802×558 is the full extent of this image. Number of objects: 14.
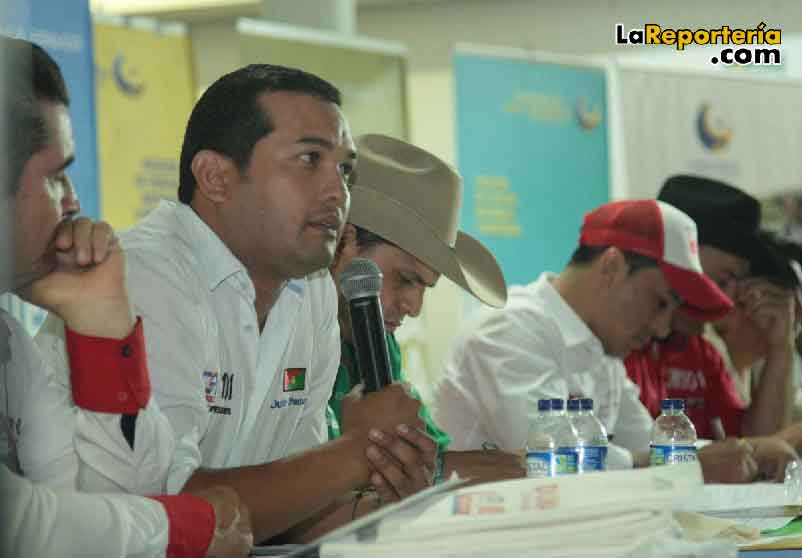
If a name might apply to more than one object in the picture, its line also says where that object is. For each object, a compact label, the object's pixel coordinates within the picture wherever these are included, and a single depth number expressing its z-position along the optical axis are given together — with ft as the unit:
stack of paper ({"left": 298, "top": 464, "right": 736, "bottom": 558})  6.59
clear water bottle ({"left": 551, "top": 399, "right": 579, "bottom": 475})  12.94
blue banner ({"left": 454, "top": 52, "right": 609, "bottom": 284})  35.91
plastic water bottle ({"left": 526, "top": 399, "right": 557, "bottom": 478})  12.90
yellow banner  34.94
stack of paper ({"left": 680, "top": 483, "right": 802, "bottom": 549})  9.22
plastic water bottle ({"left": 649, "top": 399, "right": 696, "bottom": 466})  14.90
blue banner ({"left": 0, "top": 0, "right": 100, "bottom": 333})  22.90
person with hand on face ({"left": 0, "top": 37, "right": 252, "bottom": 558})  7.94
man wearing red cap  19.44
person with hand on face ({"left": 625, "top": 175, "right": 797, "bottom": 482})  24.21
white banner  38.47
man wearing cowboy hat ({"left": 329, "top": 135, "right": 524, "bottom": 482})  15.35
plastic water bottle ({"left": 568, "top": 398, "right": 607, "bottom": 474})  13.66
